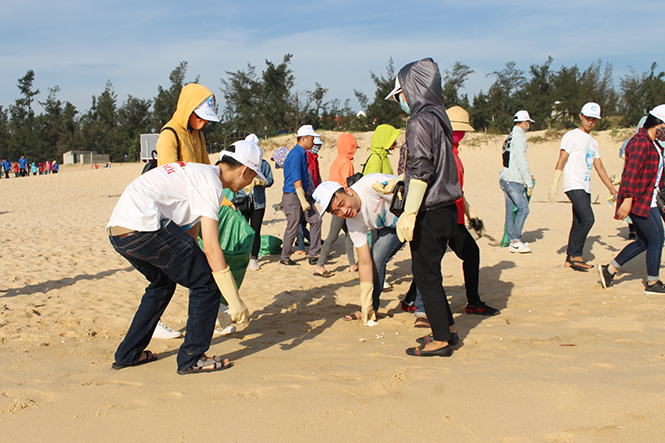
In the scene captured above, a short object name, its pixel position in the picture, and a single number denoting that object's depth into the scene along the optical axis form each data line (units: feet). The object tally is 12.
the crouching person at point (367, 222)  12.71
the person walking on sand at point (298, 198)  22.75
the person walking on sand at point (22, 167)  116.26
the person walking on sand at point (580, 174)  20.08
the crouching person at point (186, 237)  9.49
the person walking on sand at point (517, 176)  25.25
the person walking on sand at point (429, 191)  10.43
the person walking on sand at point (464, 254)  14.17
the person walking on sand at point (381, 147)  19.52
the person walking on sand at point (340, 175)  21.66
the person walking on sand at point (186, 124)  12.28
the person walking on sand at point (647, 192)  15.79
